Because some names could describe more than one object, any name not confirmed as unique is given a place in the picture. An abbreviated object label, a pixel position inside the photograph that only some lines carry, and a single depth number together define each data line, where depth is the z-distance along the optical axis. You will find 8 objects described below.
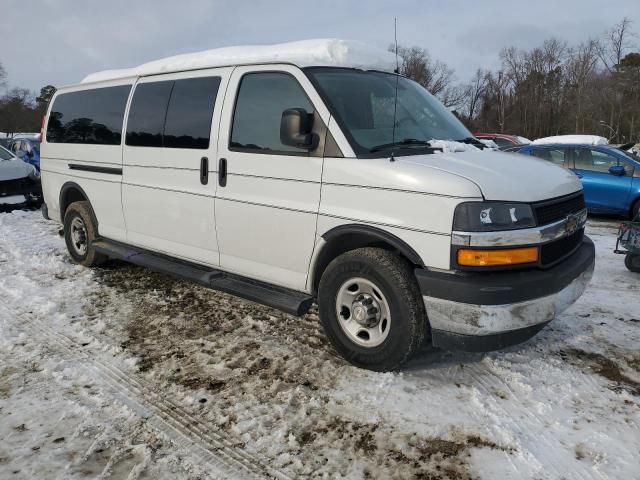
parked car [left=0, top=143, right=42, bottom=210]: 11.10
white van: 3.13
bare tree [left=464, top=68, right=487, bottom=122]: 66.14
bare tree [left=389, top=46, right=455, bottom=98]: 43.00
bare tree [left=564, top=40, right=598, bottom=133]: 55.59
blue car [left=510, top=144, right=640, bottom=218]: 10.23
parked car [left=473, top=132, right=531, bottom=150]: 20.22
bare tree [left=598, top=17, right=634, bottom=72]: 57.05
